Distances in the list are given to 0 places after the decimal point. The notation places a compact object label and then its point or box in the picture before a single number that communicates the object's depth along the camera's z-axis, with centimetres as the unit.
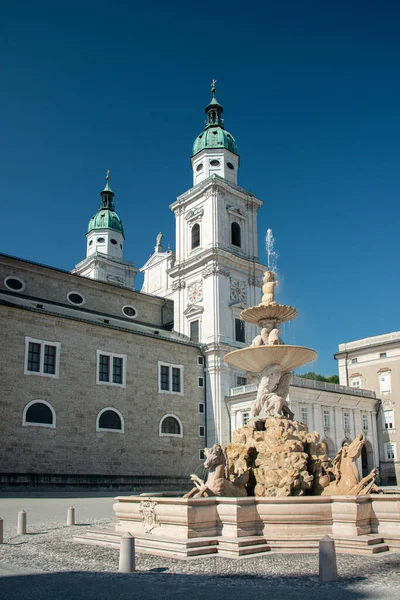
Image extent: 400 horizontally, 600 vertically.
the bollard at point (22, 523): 1334
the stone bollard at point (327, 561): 752
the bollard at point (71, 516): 1509
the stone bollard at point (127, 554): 839
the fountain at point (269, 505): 998
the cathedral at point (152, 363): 3047
